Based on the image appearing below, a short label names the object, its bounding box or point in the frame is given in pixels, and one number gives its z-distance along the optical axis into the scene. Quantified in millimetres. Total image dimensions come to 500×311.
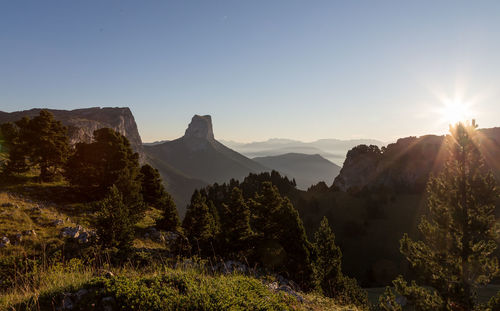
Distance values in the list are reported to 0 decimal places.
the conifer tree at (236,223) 29250
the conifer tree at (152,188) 44281
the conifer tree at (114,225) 20469
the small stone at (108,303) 6137
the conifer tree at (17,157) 33250
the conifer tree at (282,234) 28297
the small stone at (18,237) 19984
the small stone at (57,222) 24234
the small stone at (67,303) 6088
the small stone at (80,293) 6369
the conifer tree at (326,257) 29117
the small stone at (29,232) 21136
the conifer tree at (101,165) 34750
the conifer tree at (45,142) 33500
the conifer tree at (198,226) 29469
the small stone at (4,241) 18847
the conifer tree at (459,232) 12828
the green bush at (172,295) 6164
